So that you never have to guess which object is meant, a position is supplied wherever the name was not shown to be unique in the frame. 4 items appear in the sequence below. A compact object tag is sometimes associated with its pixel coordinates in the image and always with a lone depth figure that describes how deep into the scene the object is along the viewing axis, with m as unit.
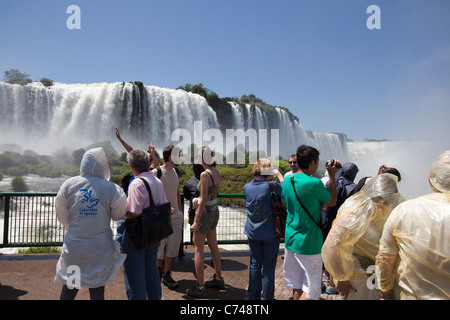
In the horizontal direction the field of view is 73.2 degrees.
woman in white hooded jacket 2.57
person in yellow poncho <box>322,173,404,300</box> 2.32
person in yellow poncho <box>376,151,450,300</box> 1.77
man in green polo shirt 2.80
